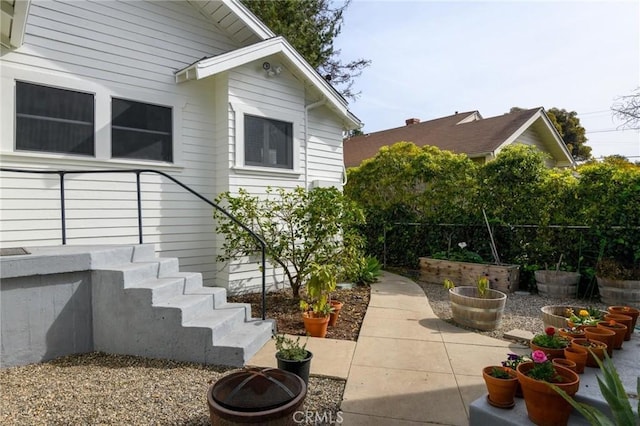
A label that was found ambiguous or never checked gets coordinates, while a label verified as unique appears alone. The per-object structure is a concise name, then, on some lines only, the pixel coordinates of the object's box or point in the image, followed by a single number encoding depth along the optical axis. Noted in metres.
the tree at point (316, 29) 12.16
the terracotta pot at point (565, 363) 2.54
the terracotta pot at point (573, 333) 3.06
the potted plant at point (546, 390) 2.13
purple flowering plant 2.63
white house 4.90
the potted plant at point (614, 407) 1.74
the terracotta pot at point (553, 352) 2.88
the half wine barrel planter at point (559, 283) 6.46
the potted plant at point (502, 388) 2.39
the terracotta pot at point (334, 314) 4.80
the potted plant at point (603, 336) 3.01
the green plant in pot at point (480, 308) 4.75
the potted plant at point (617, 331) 3.17
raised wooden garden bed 6.88
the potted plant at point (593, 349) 2.74
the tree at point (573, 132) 26.84
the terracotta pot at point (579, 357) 2.64
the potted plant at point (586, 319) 3.42
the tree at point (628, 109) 8.48
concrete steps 3.55
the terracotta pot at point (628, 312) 3.44
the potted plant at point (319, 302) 4.38
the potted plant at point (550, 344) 2.89
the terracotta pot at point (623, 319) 3.38
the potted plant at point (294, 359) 3.05
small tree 5.63
